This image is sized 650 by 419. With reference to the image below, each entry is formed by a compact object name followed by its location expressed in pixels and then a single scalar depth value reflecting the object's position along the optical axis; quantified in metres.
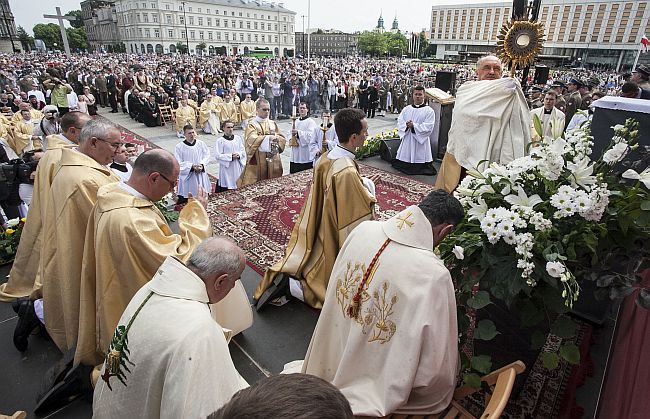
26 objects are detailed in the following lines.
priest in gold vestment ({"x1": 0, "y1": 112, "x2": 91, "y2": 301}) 3.33
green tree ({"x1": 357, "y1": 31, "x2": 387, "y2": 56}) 97.50
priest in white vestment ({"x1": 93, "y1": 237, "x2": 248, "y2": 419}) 1.53
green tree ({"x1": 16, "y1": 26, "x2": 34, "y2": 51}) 74.94
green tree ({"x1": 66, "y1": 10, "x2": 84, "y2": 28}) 111.64
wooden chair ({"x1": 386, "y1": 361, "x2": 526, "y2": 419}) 1.51
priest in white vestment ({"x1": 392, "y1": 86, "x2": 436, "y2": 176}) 8.51
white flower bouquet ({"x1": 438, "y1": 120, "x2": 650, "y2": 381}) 1.80
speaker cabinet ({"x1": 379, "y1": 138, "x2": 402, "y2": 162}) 9.56
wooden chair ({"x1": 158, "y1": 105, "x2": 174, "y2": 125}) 15.03
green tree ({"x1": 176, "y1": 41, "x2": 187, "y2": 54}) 85.69
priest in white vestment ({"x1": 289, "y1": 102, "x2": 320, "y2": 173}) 8.21
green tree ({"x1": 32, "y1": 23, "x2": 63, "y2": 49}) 91.25
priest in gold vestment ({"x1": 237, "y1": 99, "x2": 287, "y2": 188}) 7.45
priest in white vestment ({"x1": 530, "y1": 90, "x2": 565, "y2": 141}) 6.72
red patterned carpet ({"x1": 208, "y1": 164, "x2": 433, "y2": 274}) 5.38
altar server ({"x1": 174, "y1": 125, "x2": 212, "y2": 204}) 7.11
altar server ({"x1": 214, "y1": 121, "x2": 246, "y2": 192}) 7.50
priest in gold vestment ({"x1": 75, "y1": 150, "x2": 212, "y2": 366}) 2.44
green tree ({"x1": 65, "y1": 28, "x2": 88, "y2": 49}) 85.12
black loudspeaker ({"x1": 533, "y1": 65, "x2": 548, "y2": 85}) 13.96
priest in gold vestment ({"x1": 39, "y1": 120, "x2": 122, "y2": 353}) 2.86
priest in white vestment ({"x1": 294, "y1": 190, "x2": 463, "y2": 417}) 1.81
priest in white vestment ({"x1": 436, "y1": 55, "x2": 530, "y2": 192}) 4.32
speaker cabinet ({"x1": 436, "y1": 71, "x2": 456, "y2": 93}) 10.21
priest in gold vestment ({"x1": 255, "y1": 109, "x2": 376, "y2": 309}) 3.42
